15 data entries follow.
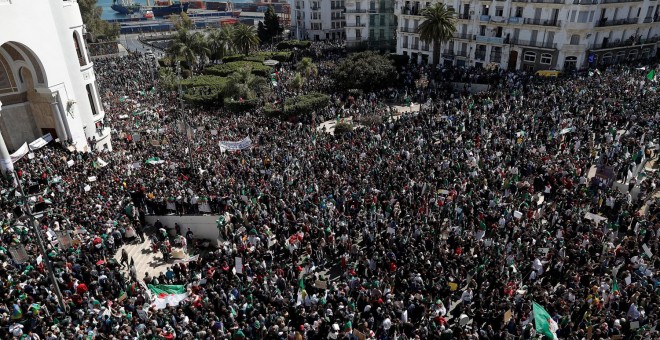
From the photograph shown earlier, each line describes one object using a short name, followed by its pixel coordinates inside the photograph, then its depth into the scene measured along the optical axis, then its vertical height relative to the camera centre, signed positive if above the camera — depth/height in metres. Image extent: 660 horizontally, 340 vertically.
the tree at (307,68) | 52.34 -8.81
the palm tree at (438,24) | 48.84 -4.31
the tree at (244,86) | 44.31 -9.04
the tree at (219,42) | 61.81 -6.58
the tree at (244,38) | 64.00 -6.45
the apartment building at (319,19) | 87.19 -5.98
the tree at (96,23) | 76.75 -4.58
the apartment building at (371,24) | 68.62 -5.76
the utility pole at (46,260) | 14.09 -7.98
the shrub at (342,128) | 35.19 -10.42
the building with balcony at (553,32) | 47.75 -5.76
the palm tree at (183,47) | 56.03 -6.45
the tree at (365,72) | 45.41 -8.30
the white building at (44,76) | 27.24 -4.78
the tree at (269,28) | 85.45 -7.06
